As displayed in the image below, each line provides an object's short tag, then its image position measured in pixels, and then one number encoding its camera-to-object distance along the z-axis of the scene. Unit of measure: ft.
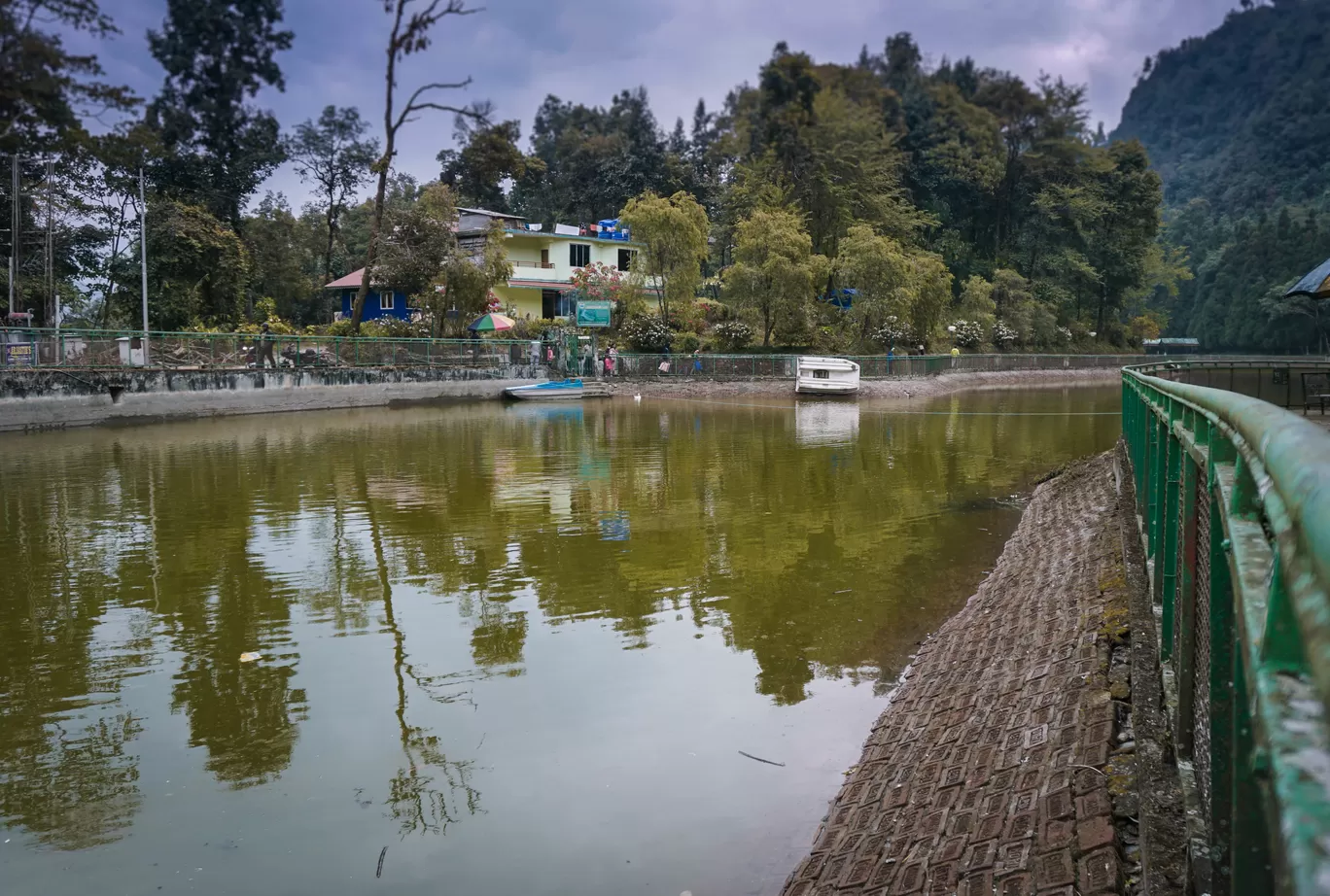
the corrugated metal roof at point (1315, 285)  57.82
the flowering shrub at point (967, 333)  194.70
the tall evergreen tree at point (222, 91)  163.02
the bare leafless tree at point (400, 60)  145.89
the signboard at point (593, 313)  157.99
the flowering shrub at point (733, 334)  157.69
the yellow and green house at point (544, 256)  180.34
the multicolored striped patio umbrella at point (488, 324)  149.38
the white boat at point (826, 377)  138.00
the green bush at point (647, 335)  154.40
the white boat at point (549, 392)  129.90
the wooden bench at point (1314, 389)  54.64
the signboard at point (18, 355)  88.33
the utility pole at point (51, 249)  131.85
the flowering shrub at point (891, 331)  173.19
